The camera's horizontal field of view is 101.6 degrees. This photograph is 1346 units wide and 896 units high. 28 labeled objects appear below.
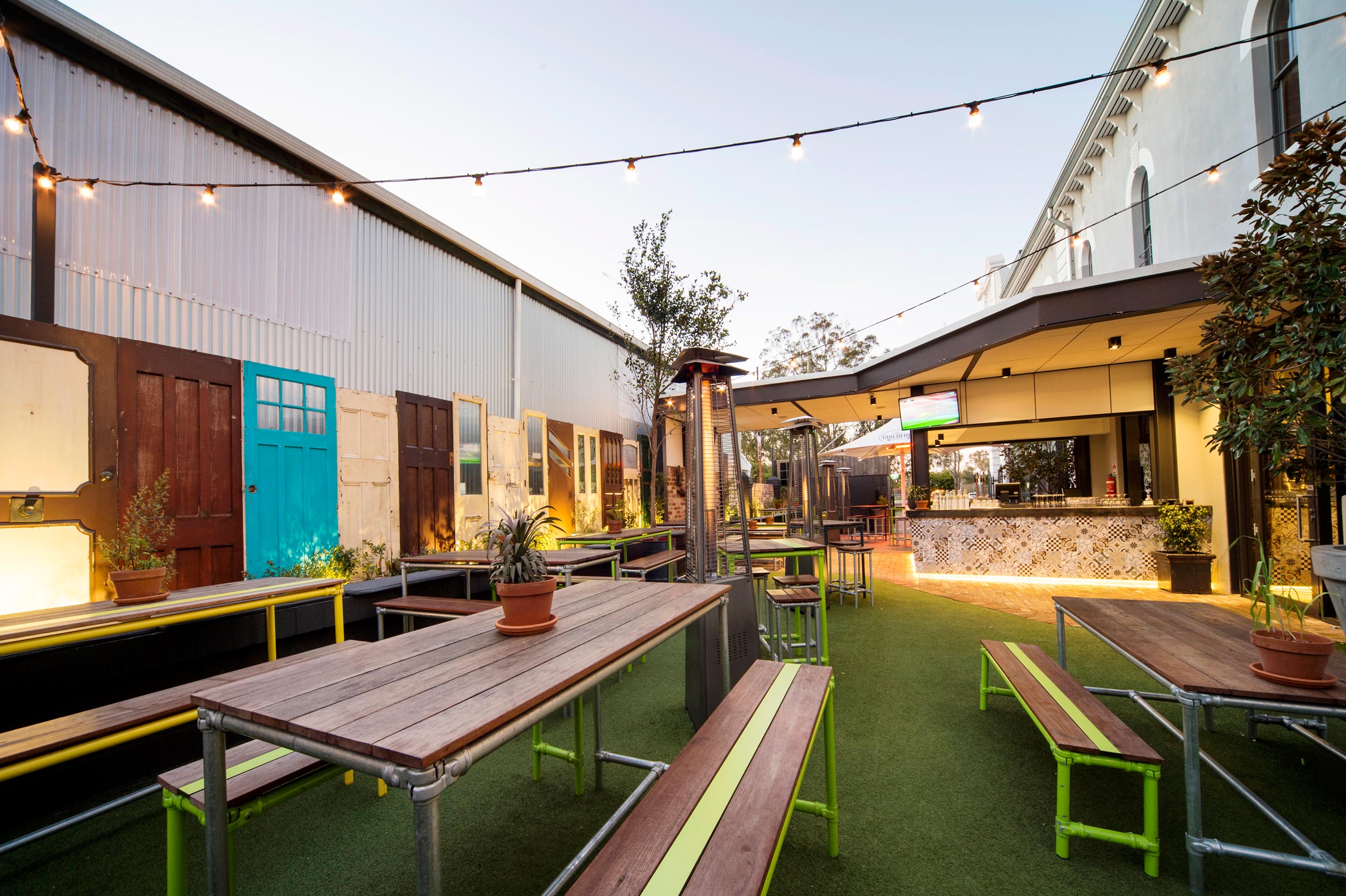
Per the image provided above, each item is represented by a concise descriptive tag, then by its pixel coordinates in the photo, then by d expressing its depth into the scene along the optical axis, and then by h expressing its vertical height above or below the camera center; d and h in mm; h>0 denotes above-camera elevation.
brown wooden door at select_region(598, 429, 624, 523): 10047 +138
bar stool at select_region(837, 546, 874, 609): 6293 -1401
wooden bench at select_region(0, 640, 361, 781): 1644 -803
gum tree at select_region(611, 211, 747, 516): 9234 +2898
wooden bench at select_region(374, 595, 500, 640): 3654 -870
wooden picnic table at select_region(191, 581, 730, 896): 911 -472
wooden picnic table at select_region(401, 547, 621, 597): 3934 -628
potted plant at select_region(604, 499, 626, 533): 9789 -691
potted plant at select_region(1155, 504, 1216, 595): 6098 -1059
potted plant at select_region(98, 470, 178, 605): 2557 -346
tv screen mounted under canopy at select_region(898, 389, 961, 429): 8023 +822
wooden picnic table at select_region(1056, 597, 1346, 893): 1582 -713
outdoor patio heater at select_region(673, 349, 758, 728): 3139 -104
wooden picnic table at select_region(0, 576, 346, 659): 1975 -539
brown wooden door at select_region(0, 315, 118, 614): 3080 +179
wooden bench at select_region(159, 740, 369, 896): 1501 -880
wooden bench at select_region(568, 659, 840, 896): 1087 -824
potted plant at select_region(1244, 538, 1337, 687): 1626 -578
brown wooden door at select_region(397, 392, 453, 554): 5832 +96
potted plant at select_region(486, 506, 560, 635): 1656 -311
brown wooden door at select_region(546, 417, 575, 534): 8586 +81
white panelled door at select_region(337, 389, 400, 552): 5191 +128
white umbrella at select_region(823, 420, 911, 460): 9648 +467
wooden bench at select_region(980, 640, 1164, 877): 1747 -964
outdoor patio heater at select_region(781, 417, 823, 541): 6047 +2
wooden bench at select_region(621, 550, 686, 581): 5270 -918
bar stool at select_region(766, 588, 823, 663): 3746 -1136
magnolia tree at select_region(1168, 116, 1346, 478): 2133 +543
